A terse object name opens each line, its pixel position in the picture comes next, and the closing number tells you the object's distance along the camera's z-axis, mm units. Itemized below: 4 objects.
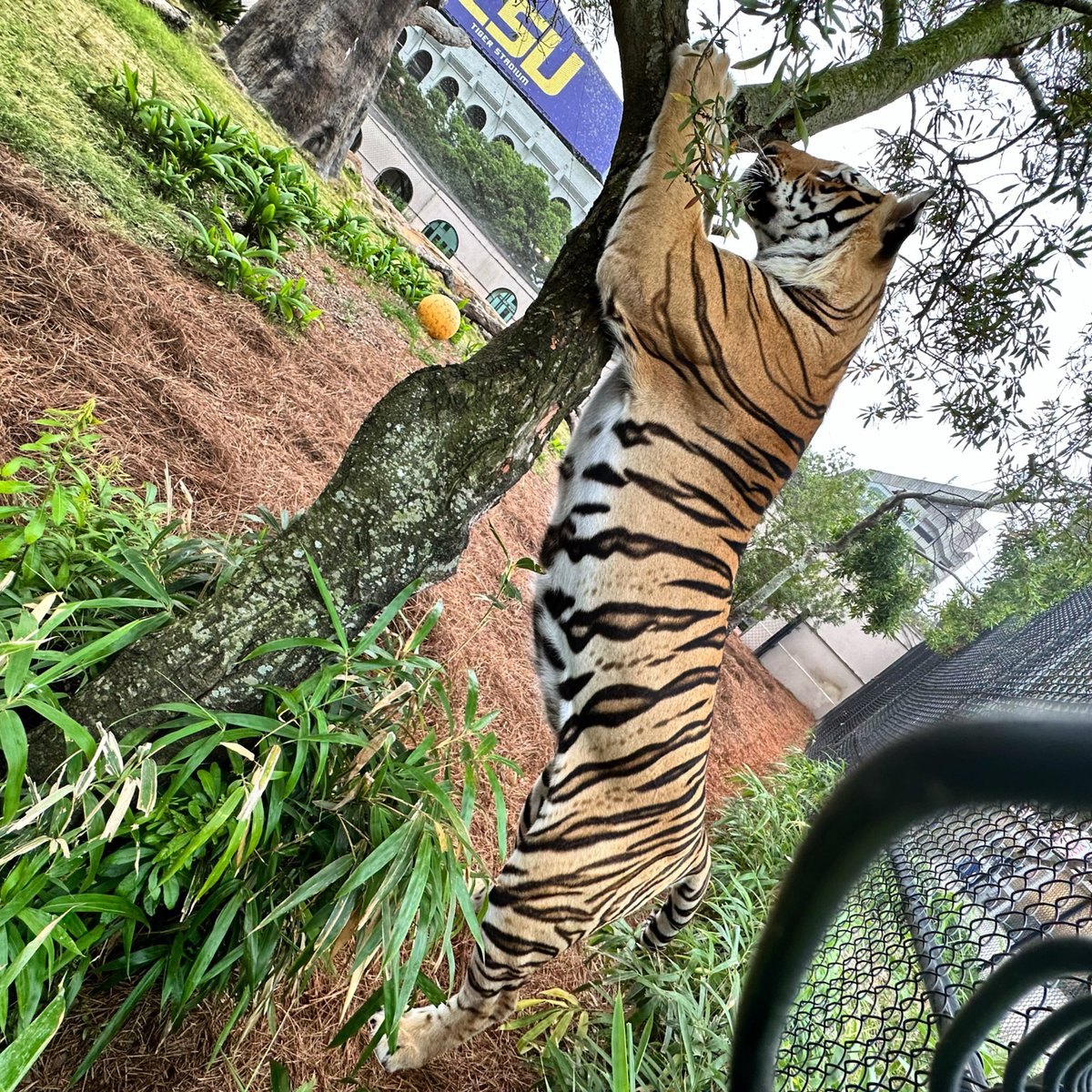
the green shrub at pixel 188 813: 1529
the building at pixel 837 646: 13547
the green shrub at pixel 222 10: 9023
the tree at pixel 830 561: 11977
